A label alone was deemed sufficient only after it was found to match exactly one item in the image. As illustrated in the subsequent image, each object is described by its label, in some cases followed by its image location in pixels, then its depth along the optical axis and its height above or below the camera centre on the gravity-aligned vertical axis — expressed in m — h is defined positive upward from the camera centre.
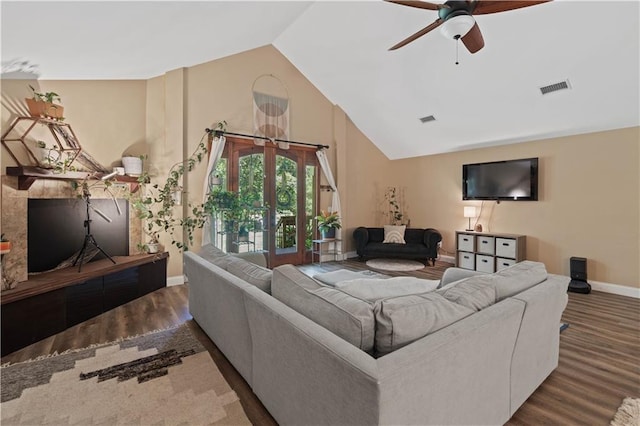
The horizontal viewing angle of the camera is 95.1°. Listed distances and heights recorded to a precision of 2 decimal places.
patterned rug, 1.69 -1.16
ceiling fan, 2.40 +1.71
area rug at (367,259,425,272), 5.46 -1.01
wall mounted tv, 4.91 +0.60
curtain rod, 4.73 +1.36
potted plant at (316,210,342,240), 5.90 -0.17
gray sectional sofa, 1.03 -0.57
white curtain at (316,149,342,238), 6.04 +0.74
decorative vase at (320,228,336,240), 6.16 -0.44
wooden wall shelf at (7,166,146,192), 2.79 +0.40
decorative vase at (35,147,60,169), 3.09 +0.61
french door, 5.11 +0.35
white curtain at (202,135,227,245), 4.68 +0.68
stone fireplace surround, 2.72 -0.06
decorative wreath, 5.63 +0.30
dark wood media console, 2.45 -0.84
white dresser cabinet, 4.87 -0.64
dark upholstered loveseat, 5.73 -0.64
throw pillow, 6.15 -0.44
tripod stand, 3.46 -0.27
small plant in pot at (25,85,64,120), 2.98 +1.12
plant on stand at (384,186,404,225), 7.16 +0.23
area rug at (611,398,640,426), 1.66 -1.18
